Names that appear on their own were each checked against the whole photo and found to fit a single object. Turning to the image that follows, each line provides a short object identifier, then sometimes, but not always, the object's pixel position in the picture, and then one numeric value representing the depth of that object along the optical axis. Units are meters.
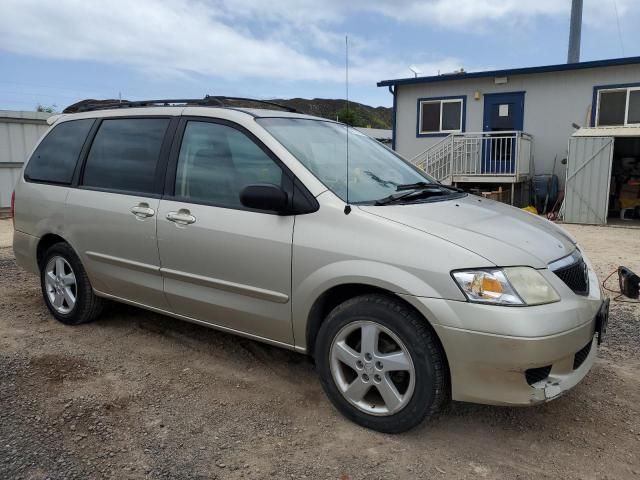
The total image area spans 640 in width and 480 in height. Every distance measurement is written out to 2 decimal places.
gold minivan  2.58
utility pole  22.05
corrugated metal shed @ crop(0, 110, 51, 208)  12.90
